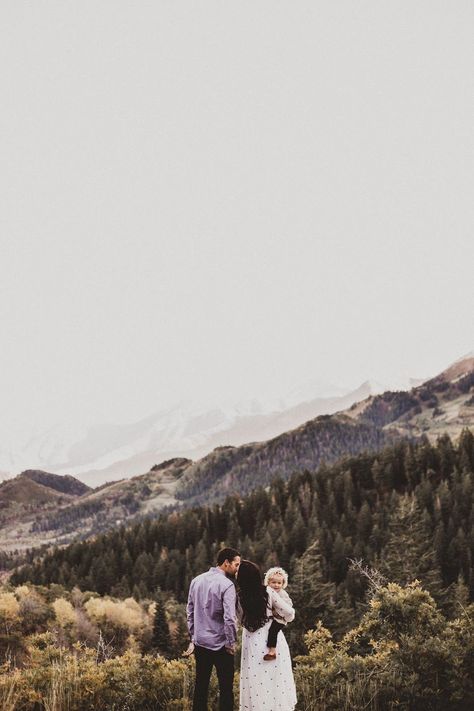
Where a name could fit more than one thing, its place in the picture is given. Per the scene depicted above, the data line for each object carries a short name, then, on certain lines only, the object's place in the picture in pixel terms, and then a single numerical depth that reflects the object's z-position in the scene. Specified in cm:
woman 977
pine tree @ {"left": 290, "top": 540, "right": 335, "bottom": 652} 5588
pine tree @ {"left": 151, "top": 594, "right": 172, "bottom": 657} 6222
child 977
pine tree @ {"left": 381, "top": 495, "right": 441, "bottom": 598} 6309
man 1013
